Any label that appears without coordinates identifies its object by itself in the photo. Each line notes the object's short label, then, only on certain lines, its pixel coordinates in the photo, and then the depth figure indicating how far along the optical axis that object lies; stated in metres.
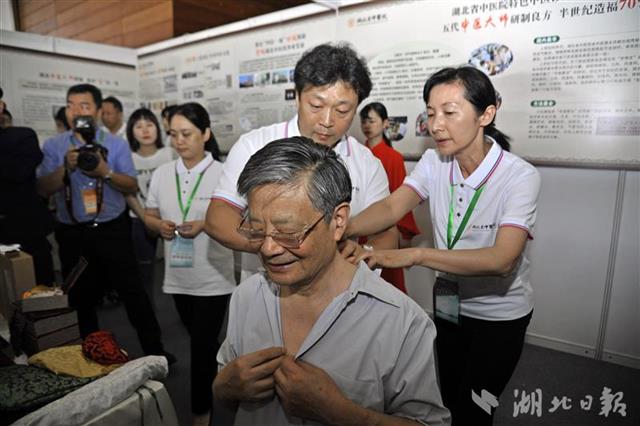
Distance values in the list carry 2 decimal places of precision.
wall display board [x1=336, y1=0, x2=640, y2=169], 2.13
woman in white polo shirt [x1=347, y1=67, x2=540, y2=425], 1.26
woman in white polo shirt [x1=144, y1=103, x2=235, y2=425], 1.99
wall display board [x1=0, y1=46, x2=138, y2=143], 3.75
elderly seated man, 0.85
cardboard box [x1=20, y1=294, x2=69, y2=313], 1.34
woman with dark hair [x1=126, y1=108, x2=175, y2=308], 3.56
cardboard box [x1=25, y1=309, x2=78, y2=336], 1.27
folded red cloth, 1.14
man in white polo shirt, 1.37
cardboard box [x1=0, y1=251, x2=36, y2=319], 1.48
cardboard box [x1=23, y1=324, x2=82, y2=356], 1.26
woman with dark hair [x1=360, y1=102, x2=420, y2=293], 2.55
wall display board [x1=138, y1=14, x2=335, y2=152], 3.46
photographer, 2.37
